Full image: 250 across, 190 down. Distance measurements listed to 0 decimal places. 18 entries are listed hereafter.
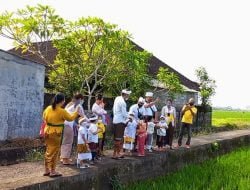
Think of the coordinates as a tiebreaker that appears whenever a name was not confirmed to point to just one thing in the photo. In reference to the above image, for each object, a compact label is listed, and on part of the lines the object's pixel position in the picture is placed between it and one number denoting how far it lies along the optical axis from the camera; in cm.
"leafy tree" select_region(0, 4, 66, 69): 736
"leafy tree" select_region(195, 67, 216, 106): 1234
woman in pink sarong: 461
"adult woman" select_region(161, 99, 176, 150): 666
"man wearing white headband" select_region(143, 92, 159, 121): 583
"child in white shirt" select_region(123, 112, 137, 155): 545
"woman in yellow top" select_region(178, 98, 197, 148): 691
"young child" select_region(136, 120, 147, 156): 569
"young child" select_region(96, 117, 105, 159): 497
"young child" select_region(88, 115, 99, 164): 465
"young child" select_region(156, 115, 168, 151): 644
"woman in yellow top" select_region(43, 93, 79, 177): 392
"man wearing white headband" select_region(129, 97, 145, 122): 562
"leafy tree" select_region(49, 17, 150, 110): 757
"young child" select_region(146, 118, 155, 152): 595
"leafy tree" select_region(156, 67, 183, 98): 904
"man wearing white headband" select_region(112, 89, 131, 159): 509
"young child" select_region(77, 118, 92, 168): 445
